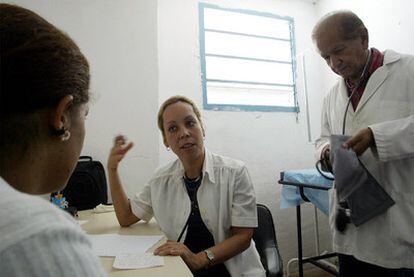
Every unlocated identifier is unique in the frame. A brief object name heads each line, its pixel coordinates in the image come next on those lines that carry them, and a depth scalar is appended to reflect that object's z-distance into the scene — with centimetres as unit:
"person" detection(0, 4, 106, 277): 28
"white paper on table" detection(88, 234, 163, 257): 99
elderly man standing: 101
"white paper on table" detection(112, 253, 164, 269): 86
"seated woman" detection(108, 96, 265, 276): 118
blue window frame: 248
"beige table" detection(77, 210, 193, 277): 81
